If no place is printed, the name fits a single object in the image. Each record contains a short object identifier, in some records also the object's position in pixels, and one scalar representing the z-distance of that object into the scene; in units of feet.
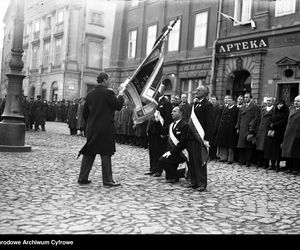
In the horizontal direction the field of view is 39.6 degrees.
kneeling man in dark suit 24.45
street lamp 36.04
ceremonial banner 26.63
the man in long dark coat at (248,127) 36.58
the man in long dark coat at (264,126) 35.68
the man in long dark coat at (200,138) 23.47
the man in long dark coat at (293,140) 32.07
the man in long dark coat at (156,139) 27.99
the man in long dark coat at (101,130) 22.48
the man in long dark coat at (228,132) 38.24
